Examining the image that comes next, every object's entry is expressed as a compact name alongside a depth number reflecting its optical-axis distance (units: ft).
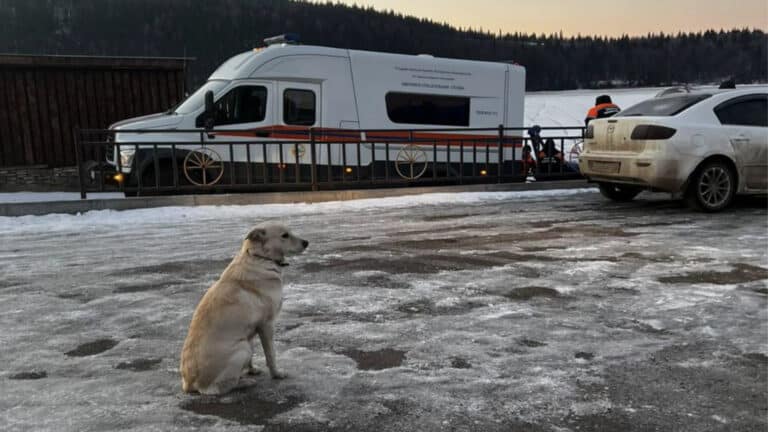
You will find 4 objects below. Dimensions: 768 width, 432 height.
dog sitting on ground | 9.30
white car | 26.81
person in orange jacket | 41.81
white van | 36.70
